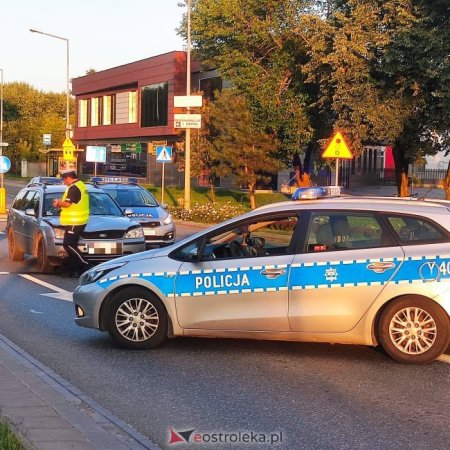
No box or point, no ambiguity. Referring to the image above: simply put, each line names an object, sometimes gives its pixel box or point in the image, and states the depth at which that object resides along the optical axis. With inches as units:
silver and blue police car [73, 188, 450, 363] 255.1
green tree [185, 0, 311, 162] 1090.7
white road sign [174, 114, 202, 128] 1010.1
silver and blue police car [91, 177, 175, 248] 622.8
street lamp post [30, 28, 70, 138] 1517.3
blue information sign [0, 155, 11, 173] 1043.3
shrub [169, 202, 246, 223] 1009.5
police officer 457.4
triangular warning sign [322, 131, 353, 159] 602.2
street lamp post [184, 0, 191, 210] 1069.8
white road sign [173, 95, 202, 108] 992.2
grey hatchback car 483.5
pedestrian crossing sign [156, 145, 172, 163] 1082.1
